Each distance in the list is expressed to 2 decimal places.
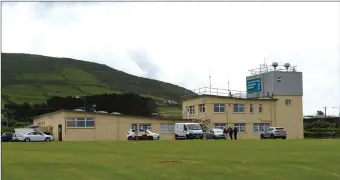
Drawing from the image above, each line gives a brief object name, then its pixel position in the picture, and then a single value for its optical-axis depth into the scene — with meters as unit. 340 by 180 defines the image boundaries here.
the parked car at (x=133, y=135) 68.40
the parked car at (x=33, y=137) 65.50
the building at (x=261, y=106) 85.19
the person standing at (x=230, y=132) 66.56
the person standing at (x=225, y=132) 69.07
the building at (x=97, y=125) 79.38
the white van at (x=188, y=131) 67.50
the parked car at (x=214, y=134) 69.53
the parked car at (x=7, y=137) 73.33
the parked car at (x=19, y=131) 72.46
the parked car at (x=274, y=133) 71.00
